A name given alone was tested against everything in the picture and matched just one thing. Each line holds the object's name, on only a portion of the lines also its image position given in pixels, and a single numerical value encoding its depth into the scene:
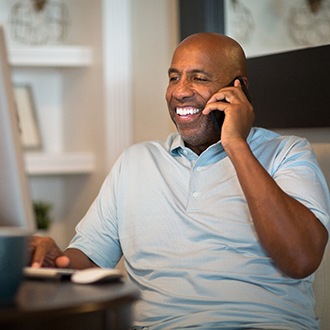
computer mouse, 1.76
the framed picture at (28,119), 3.69
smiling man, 2.13
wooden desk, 1.56
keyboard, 1.81
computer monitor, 1.72
